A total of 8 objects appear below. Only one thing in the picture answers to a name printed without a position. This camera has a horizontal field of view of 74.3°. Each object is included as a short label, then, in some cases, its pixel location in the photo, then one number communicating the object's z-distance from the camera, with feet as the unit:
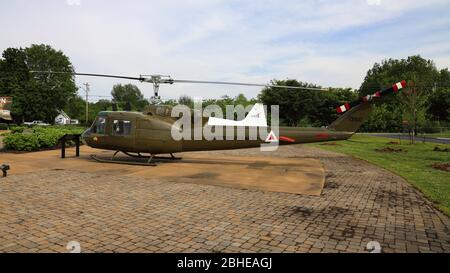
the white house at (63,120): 321.54
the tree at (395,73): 272.10
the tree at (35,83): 177.78
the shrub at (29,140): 59.47
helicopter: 45.32
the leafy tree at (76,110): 232.24
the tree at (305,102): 164.66
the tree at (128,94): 448.24
